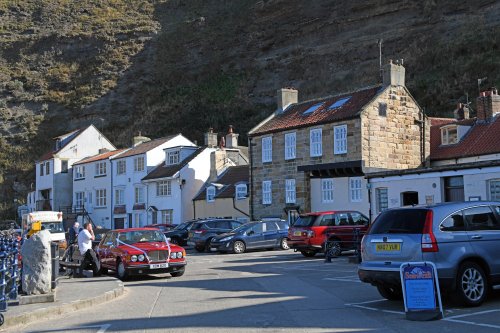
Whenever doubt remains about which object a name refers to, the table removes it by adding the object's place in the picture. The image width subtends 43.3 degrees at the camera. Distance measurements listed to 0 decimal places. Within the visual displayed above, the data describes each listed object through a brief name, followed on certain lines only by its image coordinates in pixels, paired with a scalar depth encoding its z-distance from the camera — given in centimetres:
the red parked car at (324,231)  2420
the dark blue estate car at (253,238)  2895
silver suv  1086
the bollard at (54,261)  1412
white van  3203
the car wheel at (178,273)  1914
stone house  3344
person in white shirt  1884
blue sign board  1011
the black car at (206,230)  3203
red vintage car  1852
